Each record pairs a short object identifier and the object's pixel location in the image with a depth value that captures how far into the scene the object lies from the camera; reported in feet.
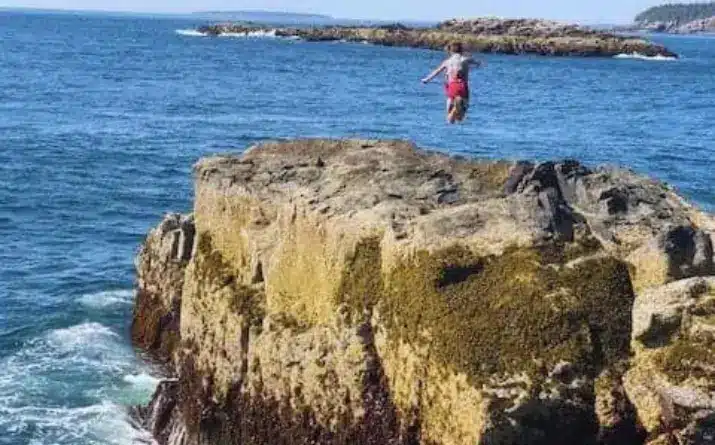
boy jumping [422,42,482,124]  74.18
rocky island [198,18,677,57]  530.27
